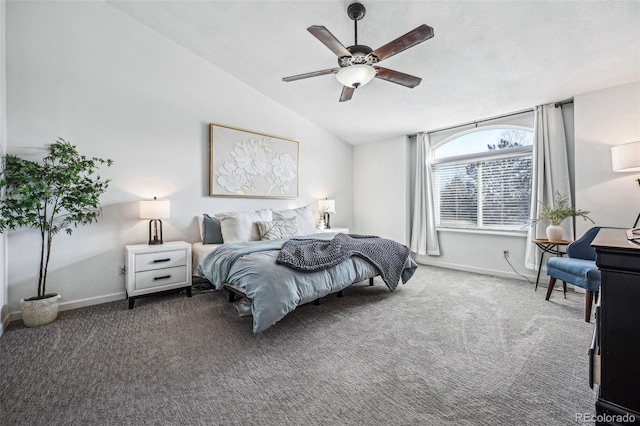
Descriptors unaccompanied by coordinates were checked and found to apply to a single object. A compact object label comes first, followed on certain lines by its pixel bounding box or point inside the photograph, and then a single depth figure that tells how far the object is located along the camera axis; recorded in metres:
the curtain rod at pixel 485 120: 3.87
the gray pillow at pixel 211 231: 3.66
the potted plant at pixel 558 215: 3.22
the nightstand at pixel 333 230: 4.83
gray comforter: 2.05
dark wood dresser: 0.96
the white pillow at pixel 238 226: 3.61
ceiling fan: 2.01
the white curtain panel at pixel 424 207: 4.82
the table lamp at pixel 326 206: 5.08
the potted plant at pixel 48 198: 2.41
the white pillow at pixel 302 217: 4.24
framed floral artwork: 3.96
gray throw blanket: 2.44
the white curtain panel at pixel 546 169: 3.51
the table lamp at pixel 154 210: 3.08
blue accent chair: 2.38
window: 4.01
